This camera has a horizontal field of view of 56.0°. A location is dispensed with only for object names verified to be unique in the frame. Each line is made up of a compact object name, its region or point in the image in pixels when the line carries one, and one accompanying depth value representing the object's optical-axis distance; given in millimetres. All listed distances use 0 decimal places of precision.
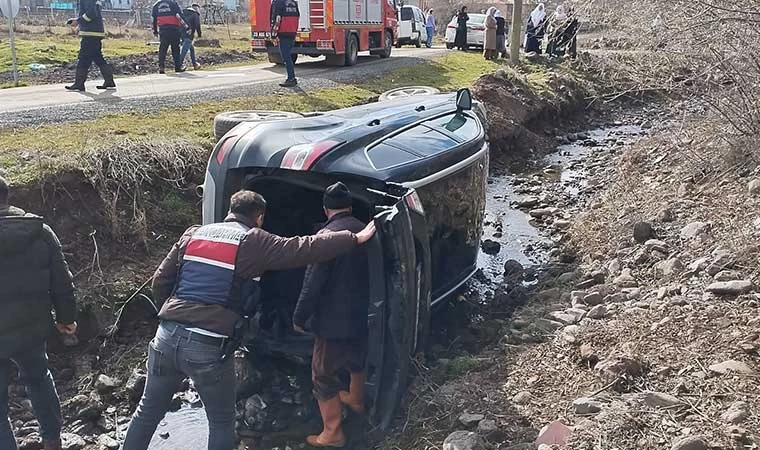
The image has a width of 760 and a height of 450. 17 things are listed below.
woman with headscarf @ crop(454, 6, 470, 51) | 24188
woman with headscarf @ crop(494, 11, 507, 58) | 21641
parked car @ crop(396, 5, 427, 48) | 28641
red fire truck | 16906
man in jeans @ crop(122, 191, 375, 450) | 4074
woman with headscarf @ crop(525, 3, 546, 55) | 19169
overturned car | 4371
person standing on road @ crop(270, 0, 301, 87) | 13000
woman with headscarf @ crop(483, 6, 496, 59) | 21031
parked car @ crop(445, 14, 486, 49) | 24922
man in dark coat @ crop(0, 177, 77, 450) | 4238
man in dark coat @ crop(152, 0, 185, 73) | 14359
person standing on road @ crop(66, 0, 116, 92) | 11258
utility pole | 18844
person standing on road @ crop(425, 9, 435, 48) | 29797
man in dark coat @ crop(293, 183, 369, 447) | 4527
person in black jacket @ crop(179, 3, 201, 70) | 15666
